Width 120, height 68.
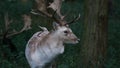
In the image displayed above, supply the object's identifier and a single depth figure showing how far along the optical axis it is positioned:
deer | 11.96
